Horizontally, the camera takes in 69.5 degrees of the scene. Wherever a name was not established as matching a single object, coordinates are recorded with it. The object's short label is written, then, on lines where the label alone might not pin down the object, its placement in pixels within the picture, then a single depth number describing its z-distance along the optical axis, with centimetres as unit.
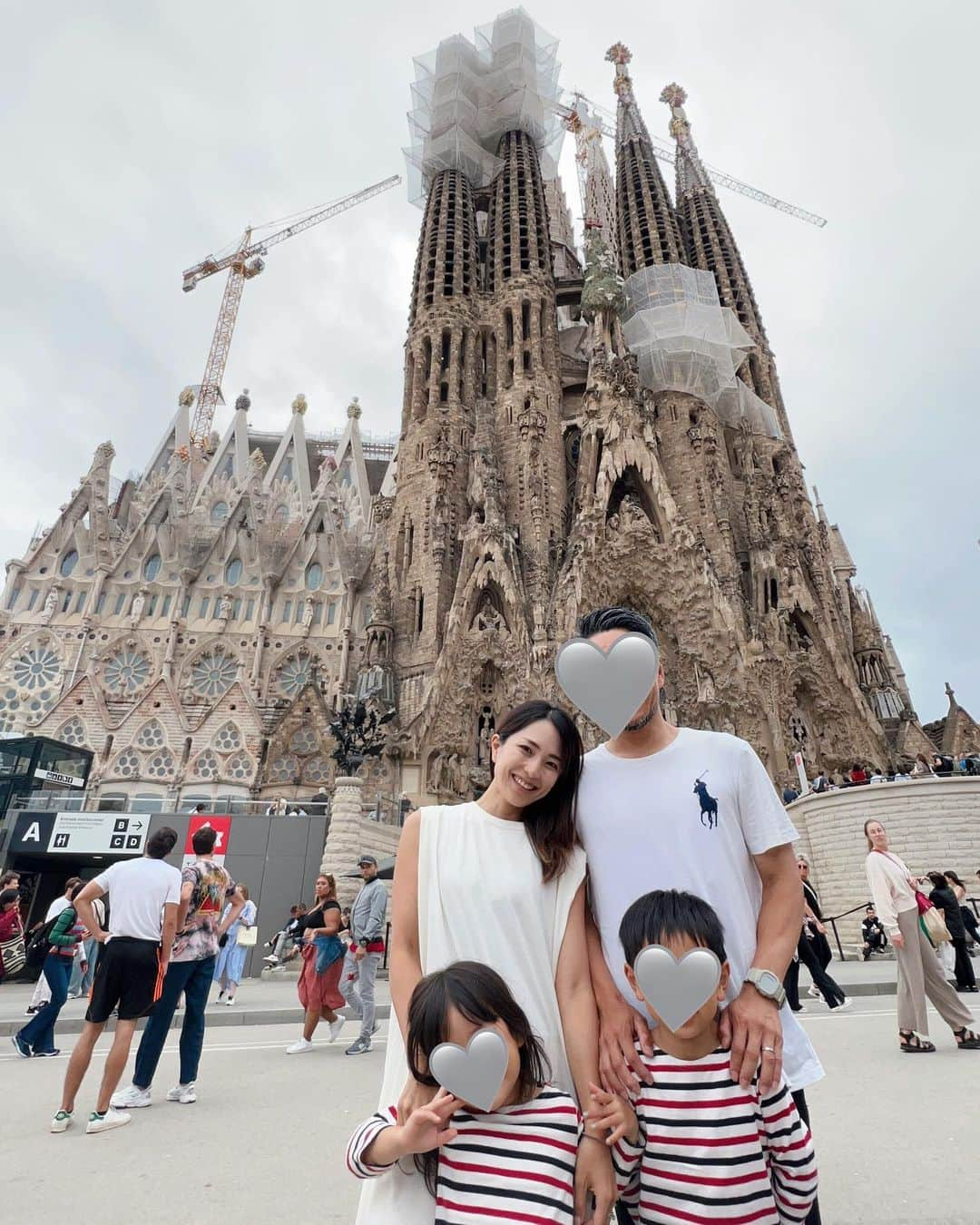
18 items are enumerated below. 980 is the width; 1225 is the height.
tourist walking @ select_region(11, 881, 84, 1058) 497
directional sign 1388
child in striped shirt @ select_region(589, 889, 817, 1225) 135
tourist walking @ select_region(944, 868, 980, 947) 838
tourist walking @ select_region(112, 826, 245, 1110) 359
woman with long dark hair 151
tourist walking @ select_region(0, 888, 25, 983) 575
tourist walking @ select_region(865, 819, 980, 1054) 430
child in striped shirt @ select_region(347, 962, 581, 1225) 133
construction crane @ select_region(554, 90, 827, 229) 5619
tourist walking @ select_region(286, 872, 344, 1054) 520
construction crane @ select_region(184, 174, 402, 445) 5259
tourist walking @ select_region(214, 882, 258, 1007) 851
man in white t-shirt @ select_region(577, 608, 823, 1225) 155
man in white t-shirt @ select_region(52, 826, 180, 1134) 343
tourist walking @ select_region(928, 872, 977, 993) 654
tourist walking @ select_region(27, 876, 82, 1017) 640
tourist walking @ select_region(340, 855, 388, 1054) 567
